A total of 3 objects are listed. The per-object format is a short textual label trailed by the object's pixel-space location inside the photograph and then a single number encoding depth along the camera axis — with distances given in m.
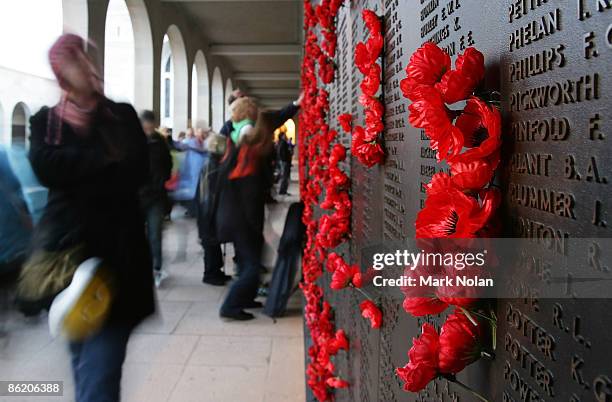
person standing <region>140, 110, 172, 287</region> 5.81
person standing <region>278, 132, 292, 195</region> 17.75
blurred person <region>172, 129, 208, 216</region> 7.05
